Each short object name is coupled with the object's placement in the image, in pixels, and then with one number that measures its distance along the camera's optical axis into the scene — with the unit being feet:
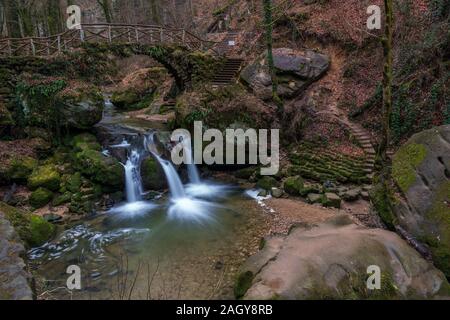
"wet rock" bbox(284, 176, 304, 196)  37.43
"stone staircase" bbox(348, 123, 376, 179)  37.29
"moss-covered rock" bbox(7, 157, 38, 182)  36.65
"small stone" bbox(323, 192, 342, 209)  33.91
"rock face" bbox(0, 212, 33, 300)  14.80
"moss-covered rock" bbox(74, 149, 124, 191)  38.60
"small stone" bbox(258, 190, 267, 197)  38.52
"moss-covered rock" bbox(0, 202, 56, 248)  27.74
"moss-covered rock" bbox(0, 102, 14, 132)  39.60
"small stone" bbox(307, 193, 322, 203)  35.21
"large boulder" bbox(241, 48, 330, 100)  49.65
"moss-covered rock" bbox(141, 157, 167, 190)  41.73
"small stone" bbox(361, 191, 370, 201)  34.37
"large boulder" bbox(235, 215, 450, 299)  16.21
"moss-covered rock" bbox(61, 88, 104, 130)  41.91
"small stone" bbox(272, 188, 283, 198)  38.06
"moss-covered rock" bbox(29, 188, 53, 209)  35.45
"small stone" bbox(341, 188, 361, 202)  34.55
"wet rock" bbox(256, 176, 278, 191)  40.16
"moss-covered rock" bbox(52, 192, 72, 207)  36.06
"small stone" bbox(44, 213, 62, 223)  33.26
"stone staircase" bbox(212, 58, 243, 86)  58.39
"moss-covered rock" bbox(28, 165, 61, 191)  36.73
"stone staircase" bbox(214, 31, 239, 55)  65.72
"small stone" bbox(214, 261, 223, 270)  24.56
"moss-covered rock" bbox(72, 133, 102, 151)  41.47
